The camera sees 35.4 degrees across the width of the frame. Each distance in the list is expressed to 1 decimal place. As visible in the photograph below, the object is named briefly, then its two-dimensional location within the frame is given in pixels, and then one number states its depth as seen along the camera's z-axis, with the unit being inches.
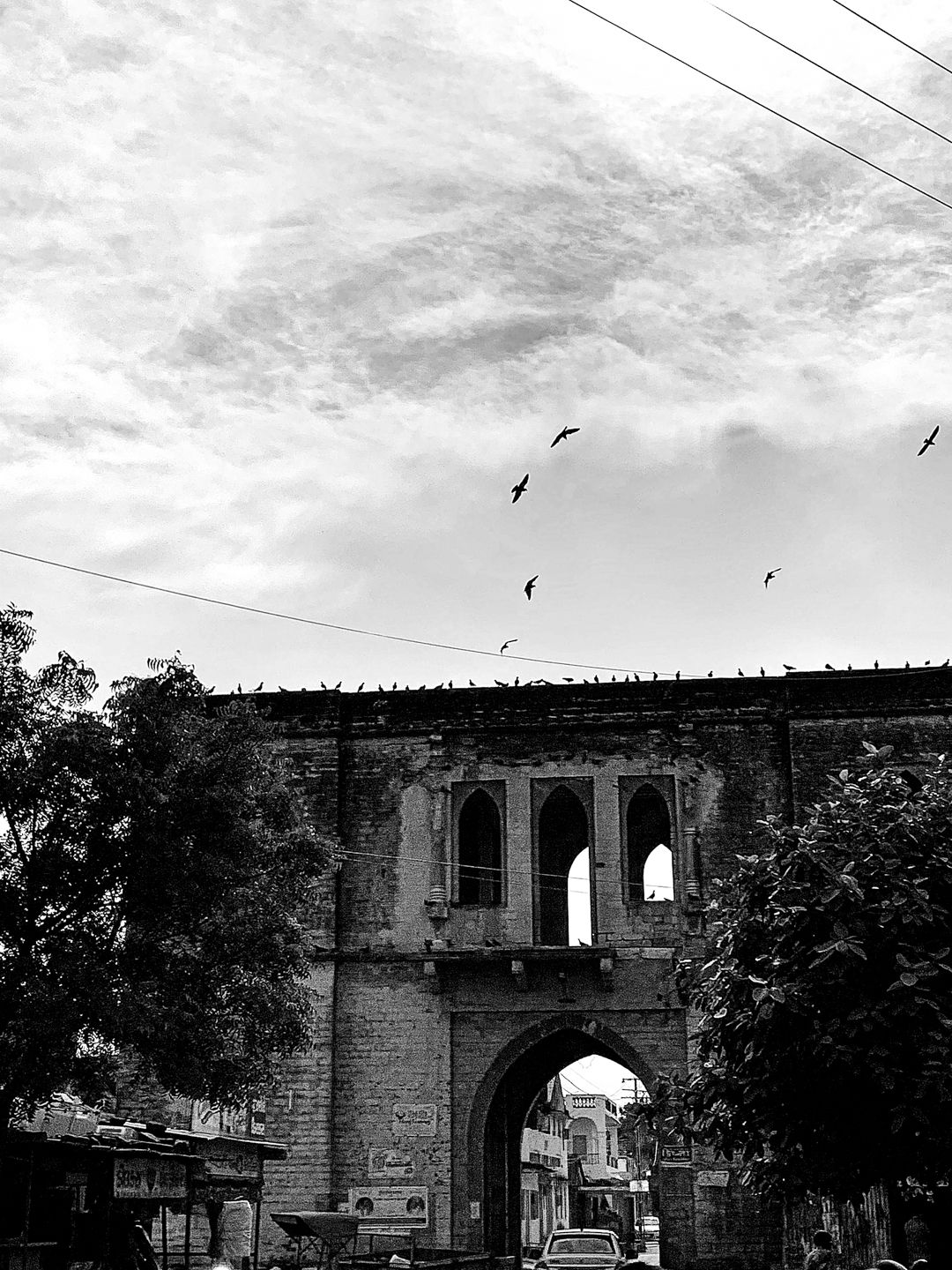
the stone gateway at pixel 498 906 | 943.7
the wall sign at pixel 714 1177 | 909.8
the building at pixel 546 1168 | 2405.3
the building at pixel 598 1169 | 2977.4
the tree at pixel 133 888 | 571.8
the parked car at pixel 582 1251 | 915.4
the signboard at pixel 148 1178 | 658.2
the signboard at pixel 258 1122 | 953.5
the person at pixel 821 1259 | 523.5
